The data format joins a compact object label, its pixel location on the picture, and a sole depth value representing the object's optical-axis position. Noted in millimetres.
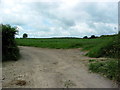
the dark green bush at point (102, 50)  6784
